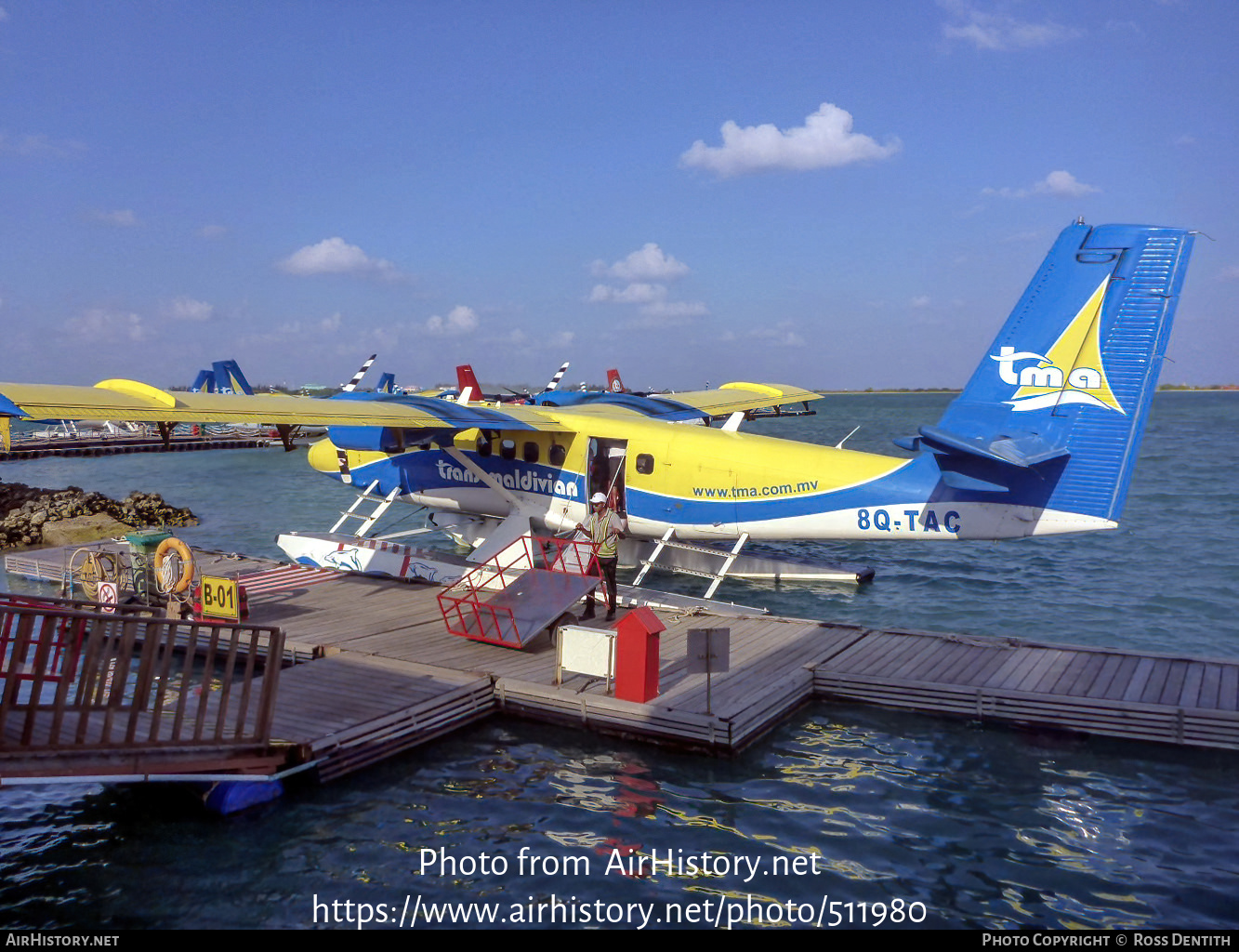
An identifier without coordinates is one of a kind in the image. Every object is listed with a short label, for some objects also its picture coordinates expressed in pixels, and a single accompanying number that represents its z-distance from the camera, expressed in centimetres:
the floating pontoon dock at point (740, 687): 931
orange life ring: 1285
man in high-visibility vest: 1277
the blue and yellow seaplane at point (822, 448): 1163
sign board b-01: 1237
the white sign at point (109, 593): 1333
